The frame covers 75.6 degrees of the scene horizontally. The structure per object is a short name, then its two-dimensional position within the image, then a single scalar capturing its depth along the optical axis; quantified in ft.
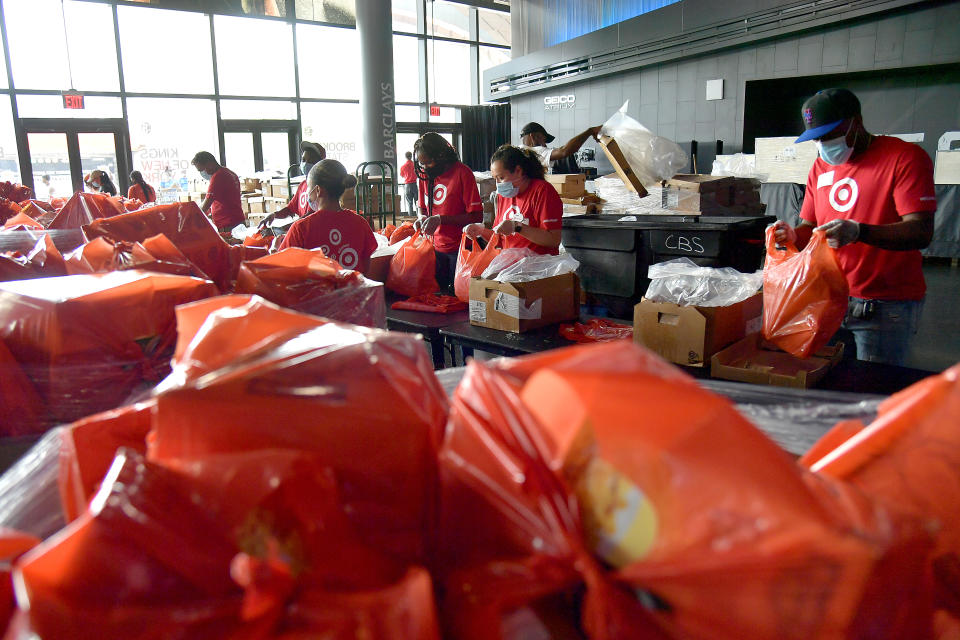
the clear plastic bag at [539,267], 8.89
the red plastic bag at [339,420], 1.88
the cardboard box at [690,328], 6.88
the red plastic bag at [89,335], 3.49
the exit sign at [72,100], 32.32
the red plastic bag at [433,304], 10.02
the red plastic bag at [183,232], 5.65
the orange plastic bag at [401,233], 14.28
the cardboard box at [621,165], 13.34
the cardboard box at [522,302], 8.47
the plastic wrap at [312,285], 4.97
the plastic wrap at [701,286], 7.34
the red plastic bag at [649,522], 1.38
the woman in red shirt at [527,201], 10.53
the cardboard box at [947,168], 21.39
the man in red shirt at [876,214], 7.21
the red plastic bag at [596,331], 8.24
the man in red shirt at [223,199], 18.26
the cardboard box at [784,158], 23.47
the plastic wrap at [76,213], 9.01
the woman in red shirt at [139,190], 24.01
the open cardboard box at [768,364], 6.16
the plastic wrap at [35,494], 2.09
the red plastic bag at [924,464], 1.82
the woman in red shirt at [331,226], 9.19
